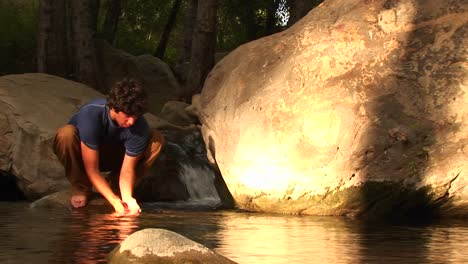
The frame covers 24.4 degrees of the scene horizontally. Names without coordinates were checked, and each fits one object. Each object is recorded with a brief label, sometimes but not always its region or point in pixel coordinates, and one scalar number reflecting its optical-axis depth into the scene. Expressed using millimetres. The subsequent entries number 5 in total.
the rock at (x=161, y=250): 6387
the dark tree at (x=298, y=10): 19953
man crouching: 9586
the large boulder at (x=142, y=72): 25453
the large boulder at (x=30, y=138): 13133
